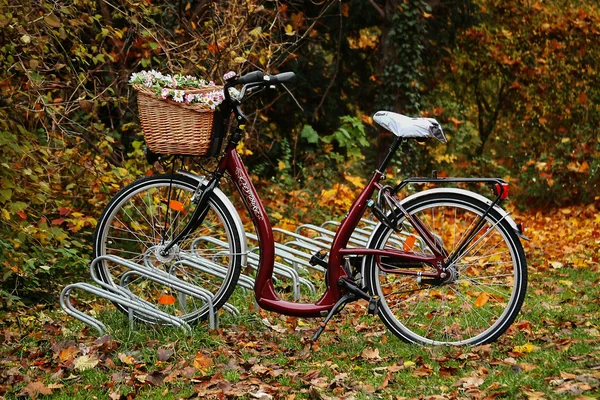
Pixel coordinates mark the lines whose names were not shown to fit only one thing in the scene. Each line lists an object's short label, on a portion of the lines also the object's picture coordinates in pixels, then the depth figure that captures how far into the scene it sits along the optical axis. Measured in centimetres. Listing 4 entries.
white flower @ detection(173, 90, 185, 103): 835
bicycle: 816
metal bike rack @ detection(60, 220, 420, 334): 877
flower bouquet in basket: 840
